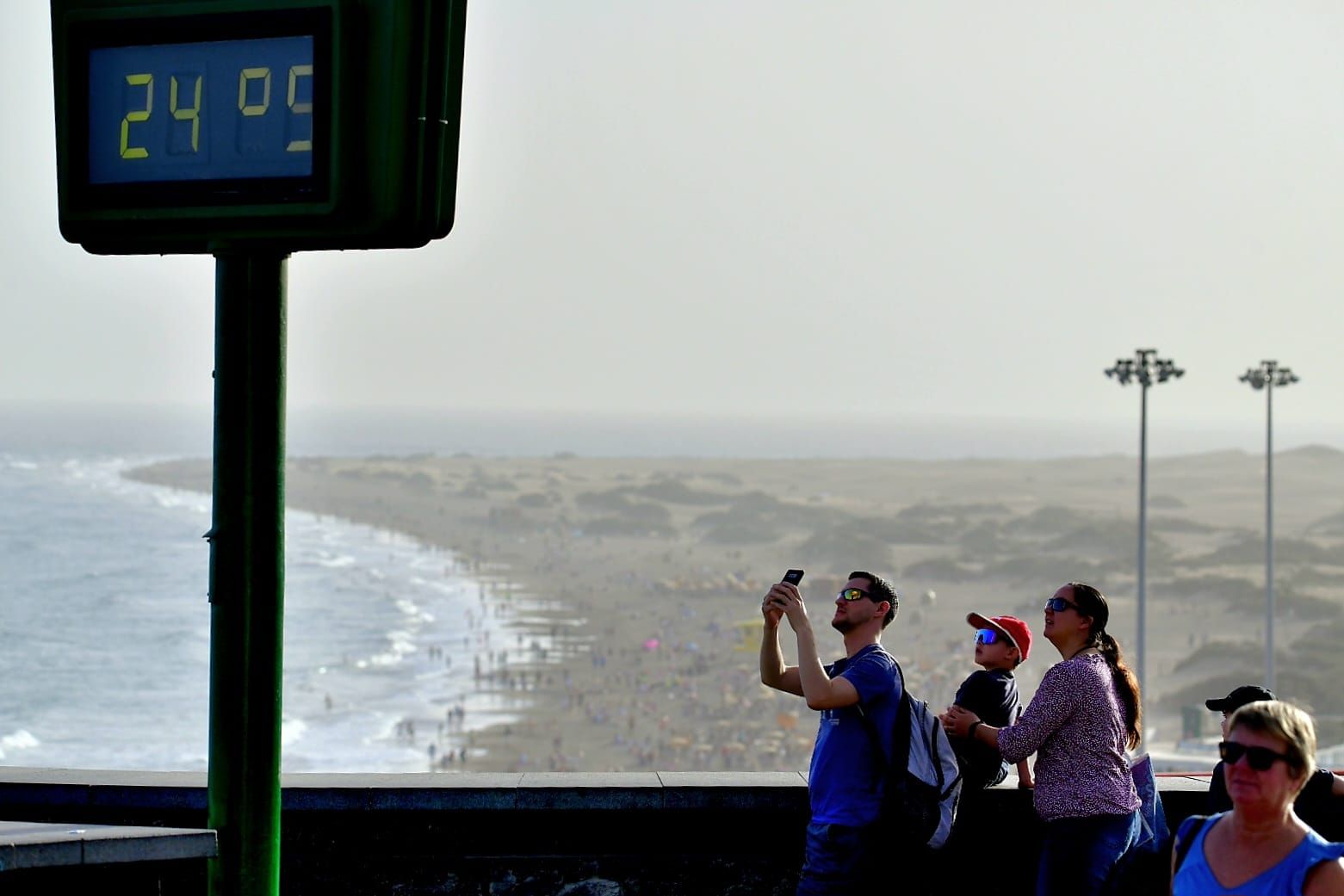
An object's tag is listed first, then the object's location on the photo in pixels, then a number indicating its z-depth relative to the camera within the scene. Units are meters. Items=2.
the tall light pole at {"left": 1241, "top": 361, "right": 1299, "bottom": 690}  77.50
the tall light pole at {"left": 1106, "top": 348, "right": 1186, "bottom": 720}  68.81
